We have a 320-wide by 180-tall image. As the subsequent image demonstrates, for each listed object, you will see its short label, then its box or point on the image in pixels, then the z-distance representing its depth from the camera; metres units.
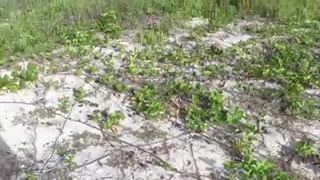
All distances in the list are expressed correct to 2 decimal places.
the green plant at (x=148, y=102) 2.68
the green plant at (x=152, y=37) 3.61
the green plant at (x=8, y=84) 2.88
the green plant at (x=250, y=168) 2.19
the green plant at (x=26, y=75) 2.98
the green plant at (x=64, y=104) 2.73
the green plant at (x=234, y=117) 2.60
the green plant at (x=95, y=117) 2.66
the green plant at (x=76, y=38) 3.54
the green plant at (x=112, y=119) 2.58
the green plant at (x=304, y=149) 2.37
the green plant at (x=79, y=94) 2.84
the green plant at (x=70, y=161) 2.29
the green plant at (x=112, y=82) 2.94
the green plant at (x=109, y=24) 3.75
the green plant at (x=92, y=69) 3.17
